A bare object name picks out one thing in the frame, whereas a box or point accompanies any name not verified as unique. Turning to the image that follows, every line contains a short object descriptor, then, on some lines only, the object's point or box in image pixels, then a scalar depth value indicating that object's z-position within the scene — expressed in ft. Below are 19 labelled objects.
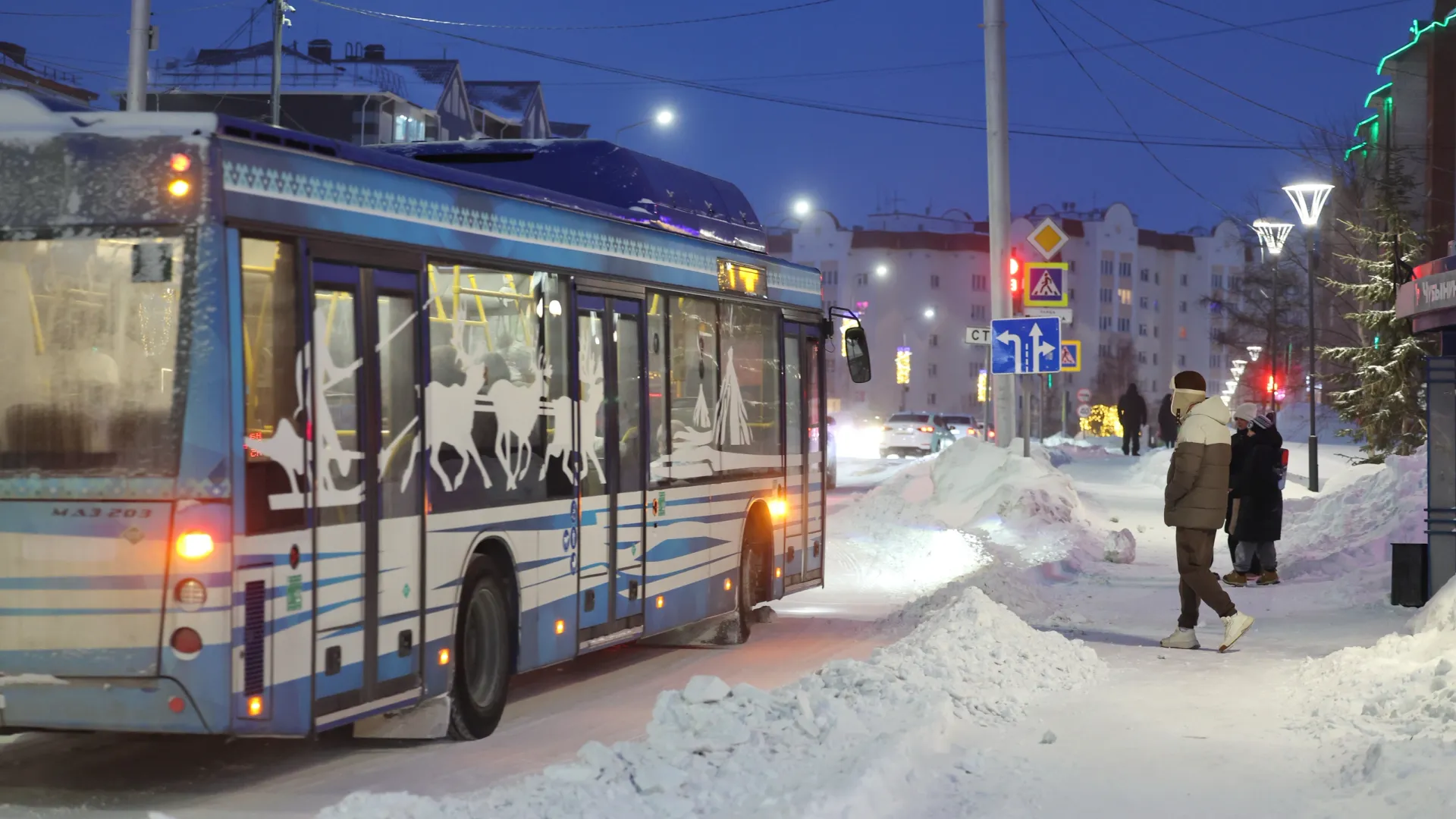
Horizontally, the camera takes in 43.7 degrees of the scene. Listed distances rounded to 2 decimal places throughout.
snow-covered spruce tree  133.39
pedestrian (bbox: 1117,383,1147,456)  161.58
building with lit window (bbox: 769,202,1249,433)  469.98
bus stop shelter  48.49
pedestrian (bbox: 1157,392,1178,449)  155.25
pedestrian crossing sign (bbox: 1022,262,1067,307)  81.76
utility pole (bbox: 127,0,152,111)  75.25
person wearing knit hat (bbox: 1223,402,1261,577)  60.54
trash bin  51.55
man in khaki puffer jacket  43.09
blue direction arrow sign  78.33
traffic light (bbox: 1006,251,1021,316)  88.10
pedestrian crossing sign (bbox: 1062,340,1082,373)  94.72
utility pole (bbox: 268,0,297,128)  125.39
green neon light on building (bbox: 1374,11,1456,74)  204.40
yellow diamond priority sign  84.64
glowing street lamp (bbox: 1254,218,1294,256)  134.10
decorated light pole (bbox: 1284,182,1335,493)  110.83
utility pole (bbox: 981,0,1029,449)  84.28
